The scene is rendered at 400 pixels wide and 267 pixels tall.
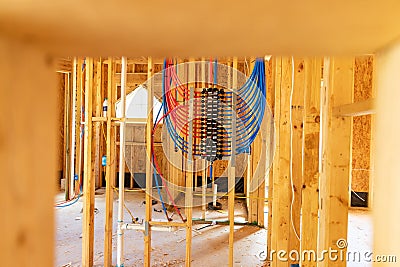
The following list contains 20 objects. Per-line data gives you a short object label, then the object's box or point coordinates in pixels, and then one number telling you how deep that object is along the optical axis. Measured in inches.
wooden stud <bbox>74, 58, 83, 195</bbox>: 256.2
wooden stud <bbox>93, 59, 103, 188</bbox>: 132.9
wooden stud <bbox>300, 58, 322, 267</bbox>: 78.1
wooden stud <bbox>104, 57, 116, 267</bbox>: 124.1
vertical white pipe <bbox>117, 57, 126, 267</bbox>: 118.8
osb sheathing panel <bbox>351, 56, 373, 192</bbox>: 236.7
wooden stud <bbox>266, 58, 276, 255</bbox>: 132.9
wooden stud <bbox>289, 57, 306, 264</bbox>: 94.0
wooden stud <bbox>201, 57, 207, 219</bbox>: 129.2
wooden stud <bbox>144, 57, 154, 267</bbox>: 116.3
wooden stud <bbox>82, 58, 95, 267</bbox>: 124.5
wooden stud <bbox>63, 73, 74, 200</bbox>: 255.4
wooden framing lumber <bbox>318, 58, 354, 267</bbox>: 53.6
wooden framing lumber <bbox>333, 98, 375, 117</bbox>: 41.9
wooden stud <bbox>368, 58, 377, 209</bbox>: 227.1
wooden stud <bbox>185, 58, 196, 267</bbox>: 114.8
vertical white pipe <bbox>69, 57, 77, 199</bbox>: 254.8
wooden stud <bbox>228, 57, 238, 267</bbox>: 114.3
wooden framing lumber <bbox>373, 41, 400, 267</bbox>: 19.2
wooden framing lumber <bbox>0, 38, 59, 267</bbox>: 16.5
